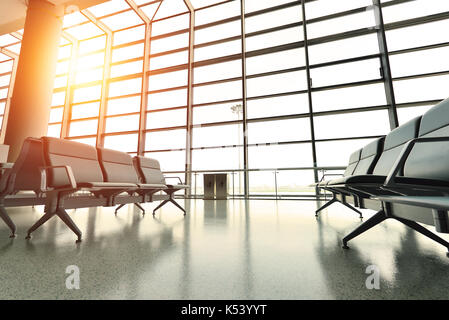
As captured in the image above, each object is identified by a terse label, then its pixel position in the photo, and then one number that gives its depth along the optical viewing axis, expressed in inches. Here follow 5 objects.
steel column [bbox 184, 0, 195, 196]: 251.2
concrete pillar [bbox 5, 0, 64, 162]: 152.2
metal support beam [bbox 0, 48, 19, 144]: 337.4
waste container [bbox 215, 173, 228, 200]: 222.4
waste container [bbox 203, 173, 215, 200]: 224.5
